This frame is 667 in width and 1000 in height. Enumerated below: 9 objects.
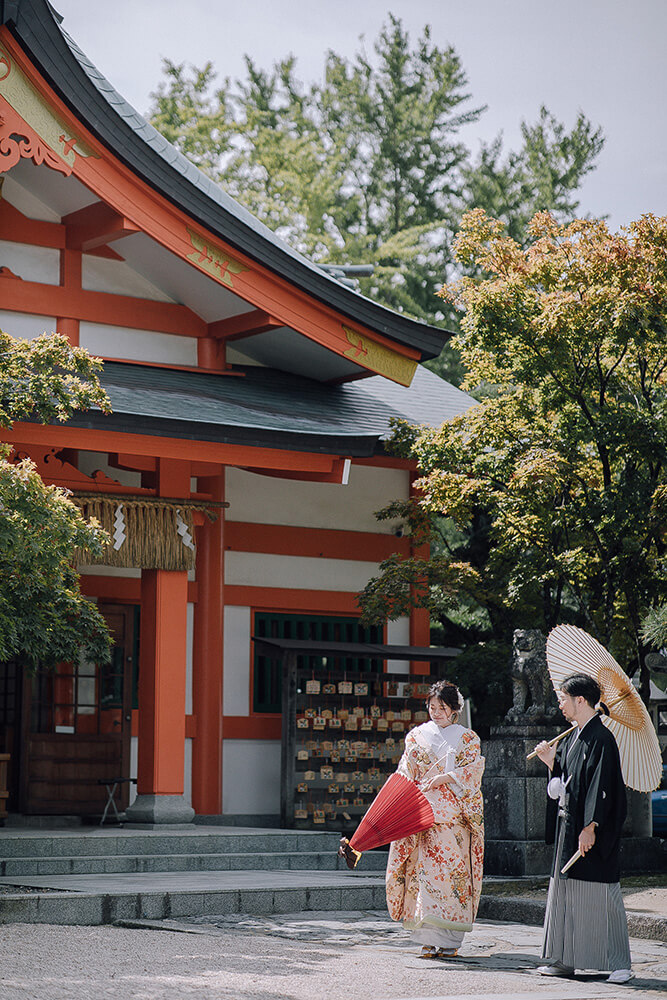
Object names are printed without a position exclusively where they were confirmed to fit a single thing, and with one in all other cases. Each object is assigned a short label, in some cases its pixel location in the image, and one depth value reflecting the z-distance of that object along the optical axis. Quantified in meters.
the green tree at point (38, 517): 8.33
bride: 7.75
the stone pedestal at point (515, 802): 11.06
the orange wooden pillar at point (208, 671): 13.64
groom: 6.97
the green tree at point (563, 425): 12.10
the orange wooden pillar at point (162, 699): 12.34
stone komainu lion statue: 11.53
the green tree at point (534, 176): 36.28
